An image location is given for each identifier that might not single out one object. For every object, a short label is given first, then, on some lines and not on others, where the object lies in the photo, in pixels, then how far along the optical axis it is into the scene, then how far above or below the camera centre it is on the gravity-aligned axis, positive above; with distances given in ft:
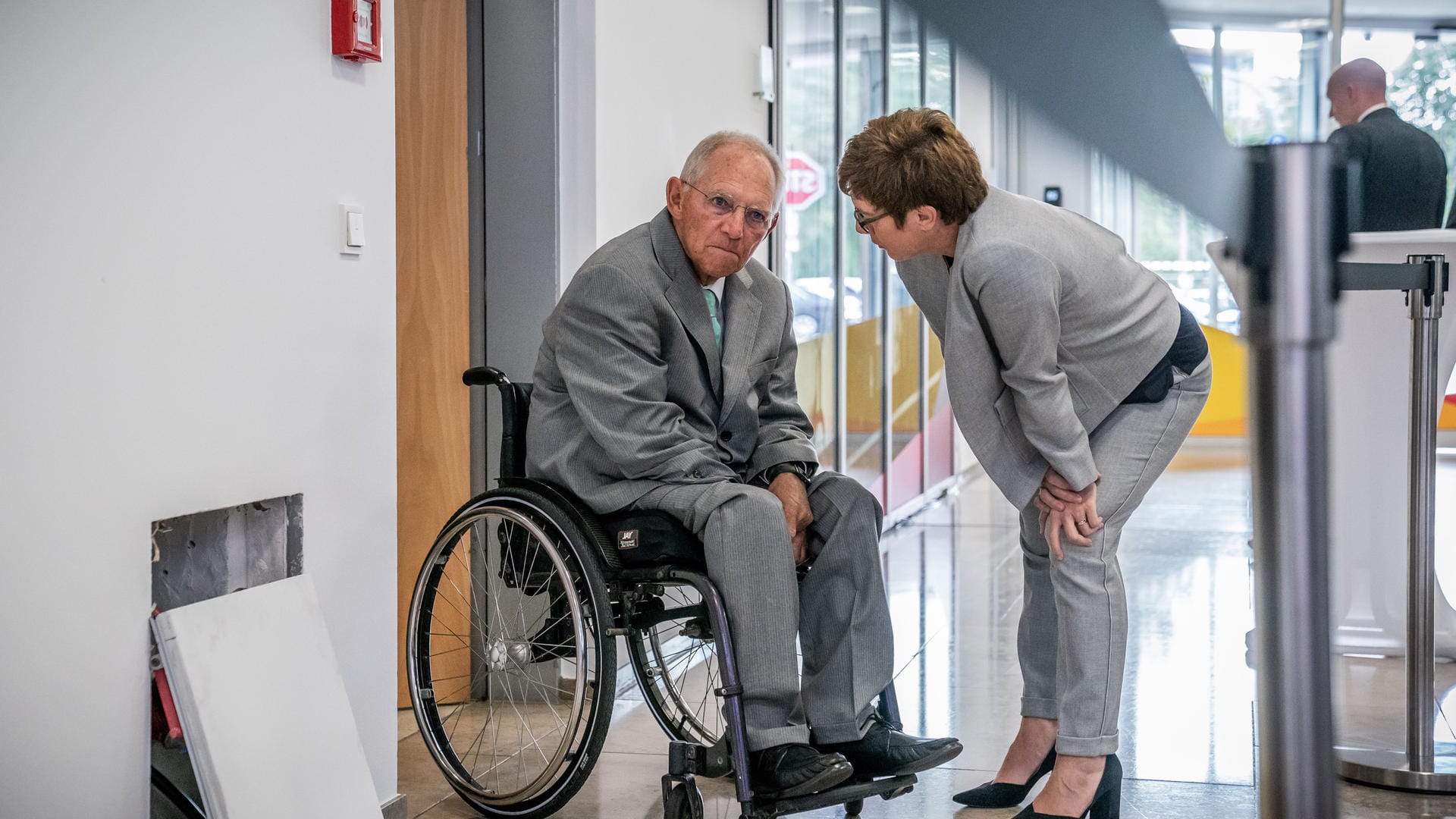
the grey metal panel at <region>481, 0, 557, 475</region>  9.30 +1.61
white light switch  6.41 +0.82
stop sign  15.57 +2.70
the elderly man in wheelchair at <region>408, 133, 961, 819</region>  6.05 -0.70
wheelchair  6.07 -1.27
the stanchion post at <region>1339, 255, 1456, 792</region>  7.34 -1.29
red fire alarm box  6.25 +1.81
